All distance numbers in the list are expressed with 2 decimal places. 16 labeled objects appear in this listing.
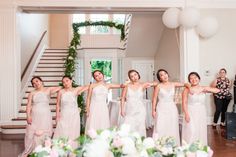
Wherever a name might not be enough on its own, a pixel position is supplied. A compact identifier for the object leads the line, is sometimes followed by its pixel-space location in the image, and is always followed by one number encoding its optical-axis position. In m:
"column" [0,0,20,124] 7.46
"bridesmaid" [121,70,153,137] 5.27
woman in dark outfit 7.50
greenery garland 10.63
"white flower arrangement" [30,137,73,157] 1.30
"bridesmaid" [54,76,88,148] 5.14
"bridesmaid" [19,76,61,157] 5.24
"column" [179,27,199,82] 7.80
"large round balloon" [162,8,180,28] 7.44
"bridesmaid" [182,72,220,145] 4.91
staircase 7.39
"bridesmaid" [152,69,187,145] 5.08
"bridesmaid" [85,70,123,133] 5.30
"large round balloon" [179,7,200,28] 7.19
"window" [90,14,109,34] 12.61
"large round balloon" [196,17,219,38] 7.38
